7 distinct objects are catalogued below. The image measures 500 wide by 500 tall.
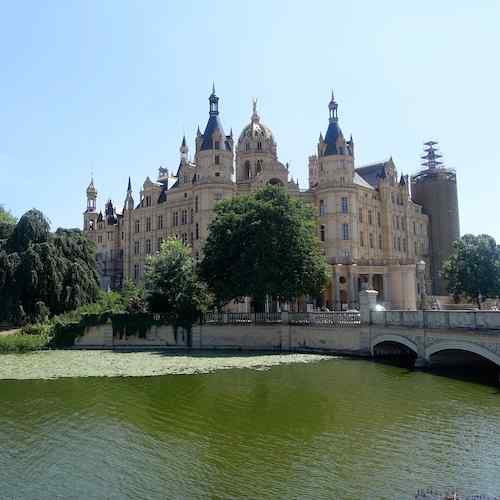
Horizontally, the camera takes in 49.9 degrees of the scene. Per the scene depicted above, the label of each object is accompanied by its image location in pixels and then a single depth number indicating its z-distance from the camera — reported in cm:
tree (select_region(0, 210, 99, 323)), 4175
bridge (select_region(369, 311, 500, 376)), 2194
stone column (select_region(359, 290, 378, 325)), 3186
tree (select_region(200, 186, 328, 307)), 3747
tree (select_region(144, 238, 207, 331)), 4028
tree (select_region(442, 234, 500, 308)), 4978
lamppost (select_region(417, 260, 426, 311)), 2577
